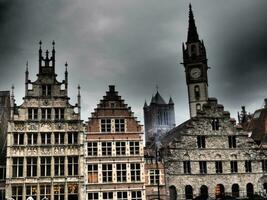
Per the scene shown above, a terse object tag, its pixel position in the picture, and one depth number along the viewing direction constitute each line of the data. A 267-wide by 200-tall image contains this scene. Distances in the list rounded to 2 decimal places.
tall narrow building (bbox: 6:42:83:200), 40.25
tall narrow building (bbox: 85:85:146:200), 41.59
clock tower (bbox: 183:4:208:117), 63.31
